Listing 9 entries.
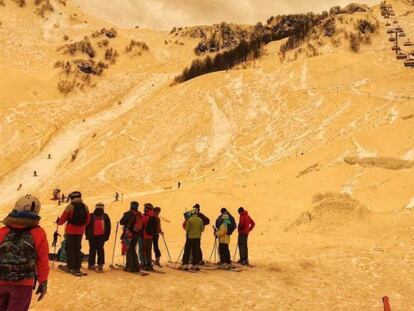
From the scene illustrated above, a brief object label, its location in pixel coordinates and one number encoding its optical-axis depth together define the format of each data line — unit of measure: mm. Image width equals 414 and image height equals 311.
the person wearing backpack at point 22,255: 5055
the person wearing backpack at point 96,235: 10727
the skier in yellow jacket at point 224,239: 12594
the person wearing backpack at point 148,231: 11477
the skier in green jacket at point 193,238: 11922
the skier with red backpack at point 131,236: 10859
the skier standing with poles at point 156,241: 12000
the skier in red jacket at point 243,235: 13281
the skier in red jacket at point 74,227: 9648
